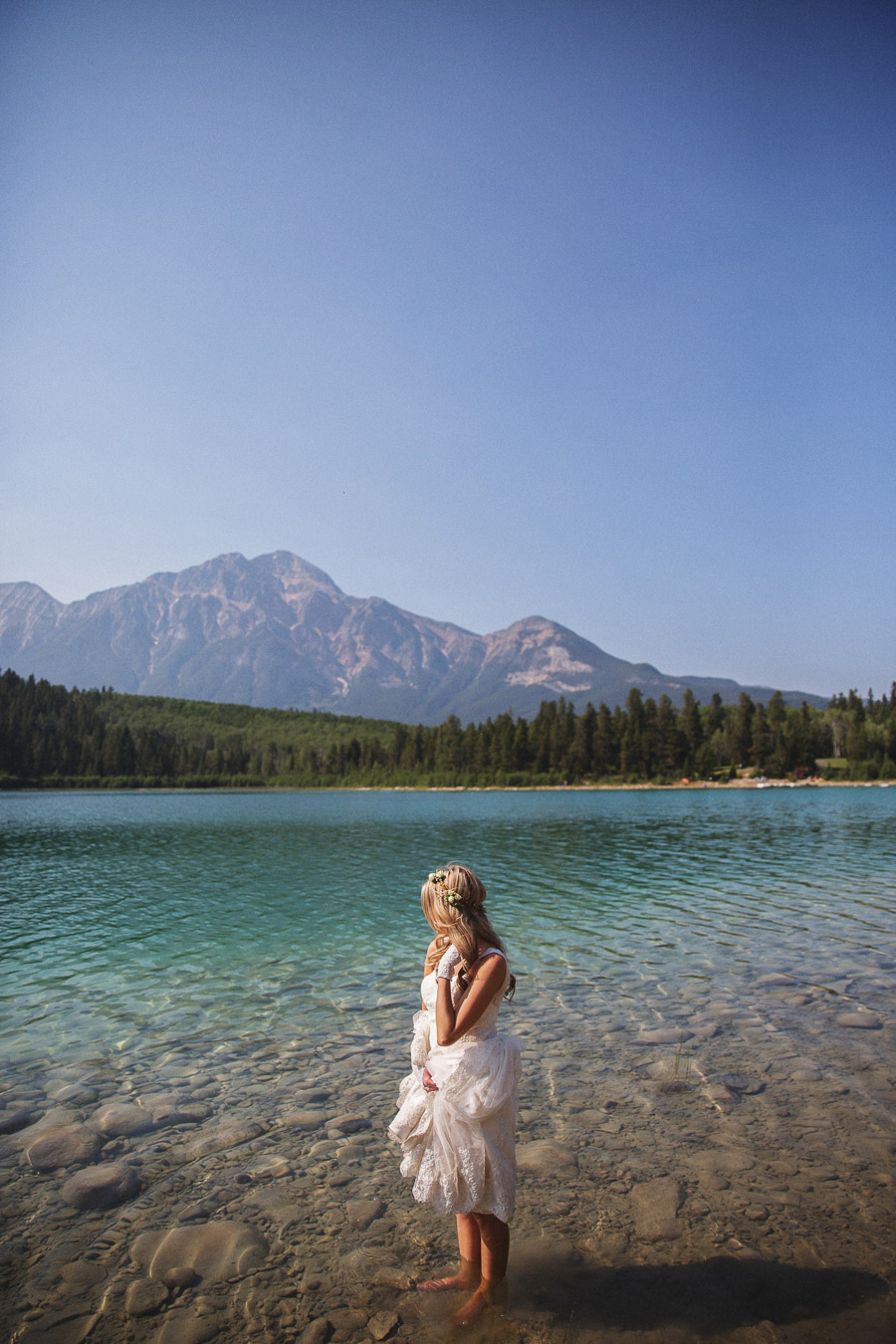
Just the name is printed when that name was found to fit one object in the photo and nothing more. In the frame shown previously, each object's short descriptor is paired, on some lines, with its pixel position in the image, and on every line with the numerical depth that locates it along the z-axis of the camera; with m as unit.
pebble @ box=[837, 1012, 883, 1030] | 11.48
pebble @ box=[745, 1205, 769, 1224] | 6.33
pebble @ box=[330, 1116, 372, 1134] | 8.45
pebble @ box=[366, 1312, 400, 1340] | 5.14
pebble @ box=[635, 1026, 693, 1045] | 11.05
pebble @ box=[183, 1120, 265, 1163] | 7.92
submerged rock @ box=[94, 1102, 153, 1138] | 8.42
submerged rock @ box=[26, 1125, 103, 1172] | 7.72
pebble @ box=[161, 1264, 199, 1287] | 5.72
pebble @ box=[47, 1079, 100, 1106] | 9.26
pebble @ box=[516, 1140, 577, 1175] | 7.44
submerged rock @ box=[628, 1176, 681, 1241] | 6.22
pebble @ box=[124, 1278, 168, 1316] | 5.43
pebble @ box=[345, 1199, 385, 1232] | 6.57
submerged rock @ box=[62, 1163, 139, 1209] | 6.95
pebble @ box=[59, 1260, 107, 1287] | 5.75
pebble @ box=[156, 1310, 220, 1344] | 5.12
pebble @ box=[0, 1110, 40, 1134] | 8.48
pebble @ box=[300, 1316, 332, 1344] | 5.09
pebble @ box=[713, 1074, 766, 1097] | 9.15
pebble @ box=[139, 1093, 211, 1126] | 8.72
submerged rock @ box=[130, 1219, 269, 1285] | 5.90
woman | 5.18
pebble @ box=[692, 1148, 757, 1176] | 7.23
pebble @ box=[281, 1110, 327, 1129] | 8.55
